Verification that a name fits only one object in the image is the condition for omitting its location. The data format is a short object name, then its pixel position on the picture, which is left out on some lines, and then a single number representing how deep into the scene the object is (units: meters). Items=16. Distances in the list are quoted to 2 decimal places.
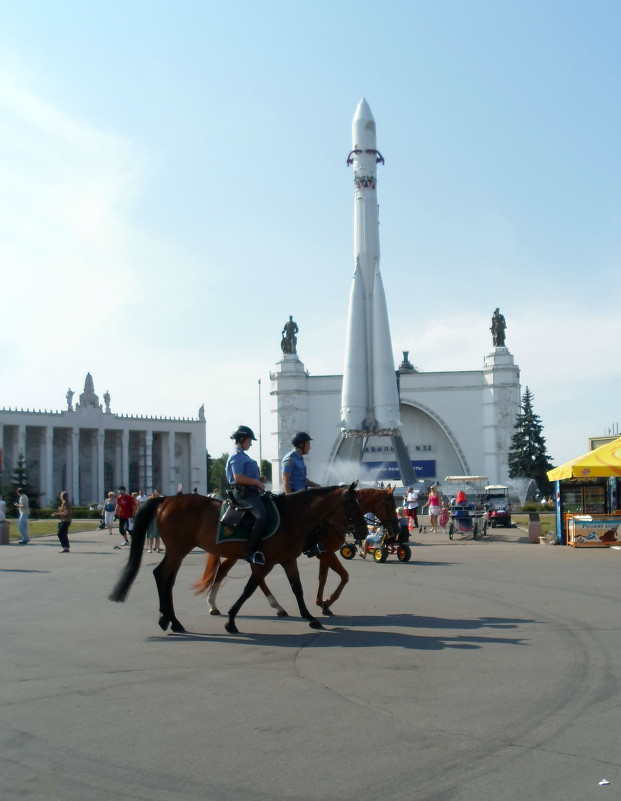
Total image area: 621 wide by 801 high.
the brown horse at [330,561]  10.35
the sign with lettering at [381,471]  66.00
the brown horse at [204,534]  9.37
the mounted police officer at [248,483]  9.27
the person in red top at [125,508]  25.17
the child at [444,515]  34.83
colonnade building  86.00
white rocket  58.56
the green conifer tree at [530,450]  75.12
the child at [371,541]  20.09
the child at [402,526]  11.58
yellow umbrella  21.75
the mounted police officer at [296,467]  11.05
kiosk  22.00
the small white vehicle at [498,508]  36.16
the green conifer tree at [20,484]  73.50
